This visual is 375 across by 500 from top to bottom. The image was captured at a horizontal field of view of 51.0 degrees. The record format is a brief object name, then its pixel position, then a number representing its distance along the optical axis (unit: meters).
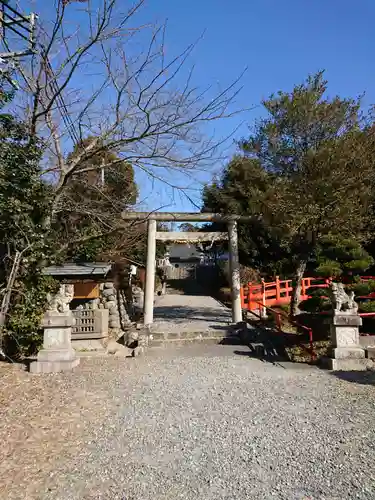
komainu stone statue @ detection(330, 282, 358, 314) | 7.55
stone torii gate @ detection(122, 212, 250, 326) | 11.88
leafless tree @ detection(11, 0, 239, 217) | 7.48
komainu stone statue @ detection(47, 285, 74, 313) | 7.64
